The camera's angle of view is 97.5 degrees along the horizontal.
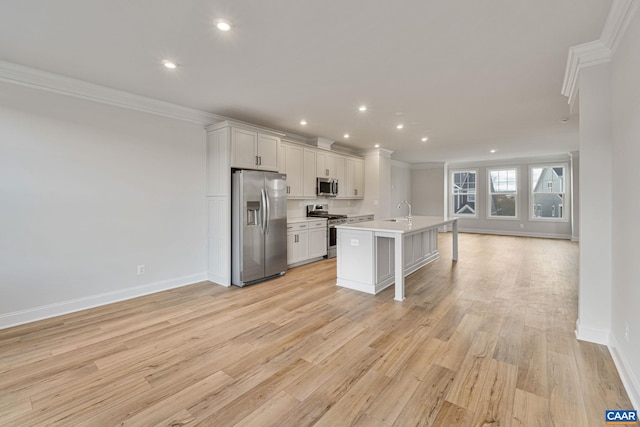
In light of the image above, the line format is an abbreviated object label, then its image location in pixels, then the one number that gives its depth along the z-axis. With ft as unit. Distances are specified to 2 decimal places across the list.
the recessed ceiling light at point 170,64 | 9.09
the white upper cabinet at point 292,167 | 17.50
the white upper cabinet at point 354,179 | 22.91
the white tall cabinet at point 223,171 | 13.71
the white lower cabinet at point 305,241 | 17.06
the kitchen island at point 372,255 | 11.77
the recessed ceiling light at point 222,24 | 7.00
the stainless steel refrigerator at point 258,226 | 13.73
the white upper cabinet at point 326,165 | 20.21
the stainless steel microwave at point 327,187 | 19.99
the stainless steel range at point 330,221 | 19.74
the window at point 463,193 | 32.99
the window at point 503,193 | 30.45
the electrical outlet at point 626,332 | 6.43
